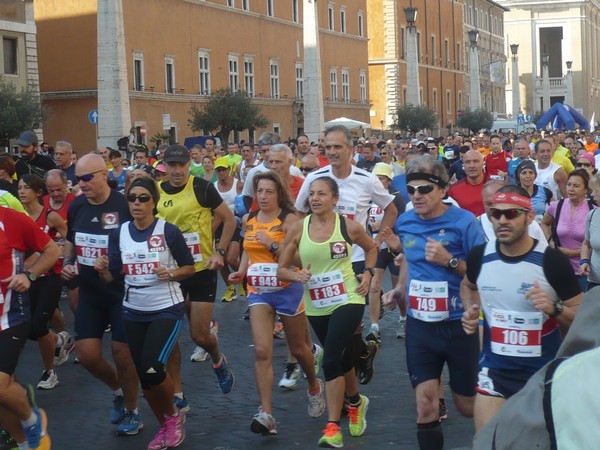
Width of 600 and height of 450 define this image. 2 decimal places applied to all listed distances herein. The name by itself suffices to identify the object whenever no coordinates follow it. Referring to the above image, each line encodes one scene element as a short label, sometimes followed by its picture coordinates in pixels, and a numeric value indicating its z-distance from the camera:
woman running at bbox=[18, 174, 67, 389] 9.10
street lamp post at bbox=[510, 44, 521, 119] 76.11
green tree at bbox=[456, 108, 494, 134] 71.19
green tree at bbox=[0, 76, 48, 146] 34.97
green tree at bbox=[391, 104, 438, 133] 60.65
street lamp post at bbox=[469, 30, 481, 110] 66.31
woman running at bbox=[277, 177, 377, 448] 7.11
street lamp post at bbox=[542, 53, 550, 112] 84.69
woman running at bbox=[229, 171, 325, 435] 7.49
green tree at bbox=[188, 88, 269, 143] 46.81
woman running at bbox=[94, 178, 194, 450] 7.04
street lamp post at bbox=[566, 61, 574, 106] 98.19
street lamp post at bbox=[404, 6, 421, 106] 49.06
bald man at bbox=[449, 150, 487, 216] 10.58
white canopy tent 54.38
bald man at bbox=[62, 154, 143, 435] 7.62
